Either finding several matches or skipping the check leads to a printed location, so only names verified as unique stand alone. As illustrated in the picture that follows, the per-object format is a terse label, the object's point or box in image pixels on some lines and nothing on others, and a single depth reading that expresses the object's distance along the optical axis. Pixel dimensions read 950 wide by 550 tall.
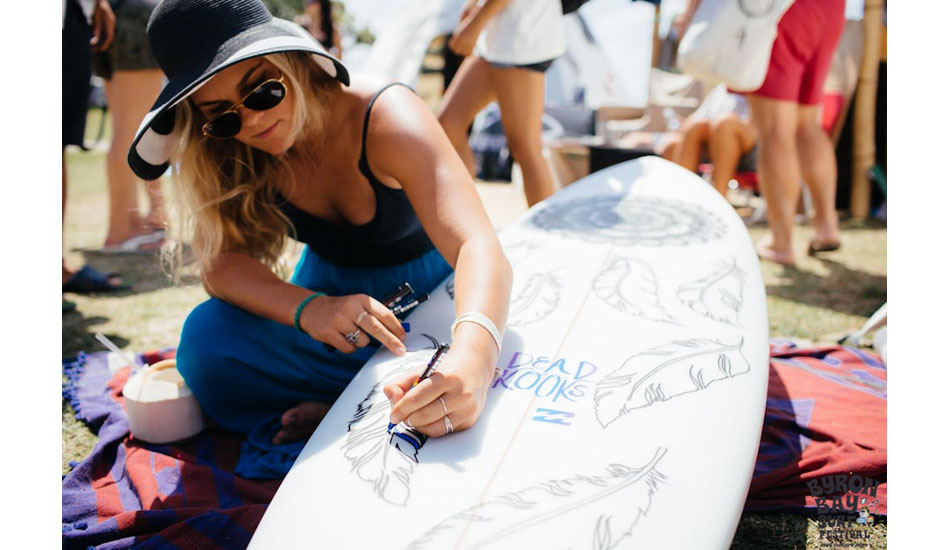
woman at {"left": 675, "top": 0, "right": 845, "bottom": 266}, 3.10
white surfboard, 1.03
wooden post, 4.68
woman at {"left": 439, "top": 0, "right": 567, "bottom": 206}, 2.63
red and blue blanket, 1.36
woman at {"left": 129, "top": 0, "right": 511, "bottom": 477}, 1.33
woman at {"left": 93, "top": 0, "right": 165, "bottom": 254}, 3.54
